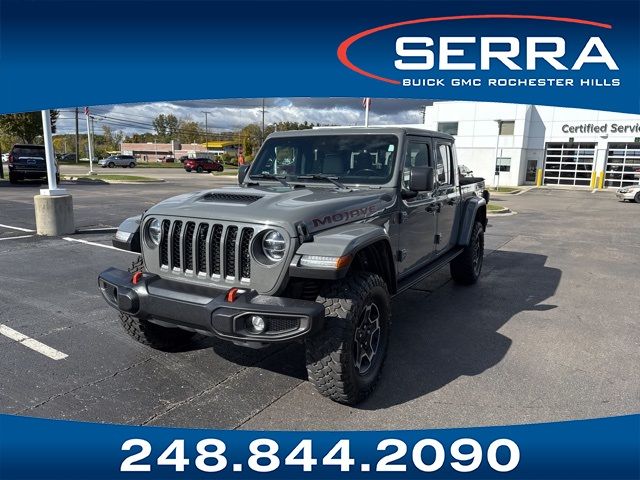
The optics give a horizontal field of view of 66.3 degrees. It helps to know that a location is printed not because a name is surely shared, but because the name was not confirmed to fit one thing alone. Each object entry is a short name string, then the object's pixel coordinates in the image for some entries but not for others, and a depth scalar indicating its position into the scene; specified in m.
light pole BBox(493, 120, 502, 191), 32.65
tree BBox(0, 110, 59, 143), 34.19
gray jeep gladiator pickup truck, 3.09
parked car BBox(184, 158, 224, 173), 46.03
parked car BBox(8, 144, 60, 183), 21.47
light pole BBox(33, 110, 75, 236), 9.41
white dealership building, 31.47
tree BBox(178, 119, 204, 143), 124.38
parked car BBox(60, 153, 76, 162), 72.14
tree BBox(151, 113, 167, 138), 130.38
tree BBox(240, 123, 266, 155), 81.94
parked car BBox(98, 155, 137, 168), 51.86
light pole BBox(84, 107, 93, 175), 32.91
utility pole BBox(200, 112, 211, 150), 119.12
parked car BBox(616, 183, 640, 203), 22.12
